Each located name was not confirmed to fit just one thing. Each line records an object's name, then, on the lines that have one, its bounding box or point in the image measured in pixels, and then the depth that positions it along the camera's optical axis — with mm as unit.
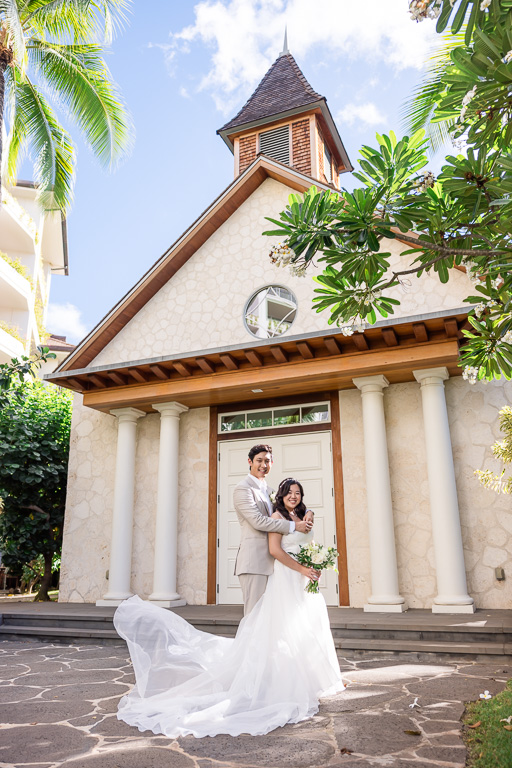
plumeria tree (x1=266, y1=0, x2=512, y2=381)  2619
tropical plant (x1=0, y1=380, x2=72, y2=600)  11281
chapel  8336
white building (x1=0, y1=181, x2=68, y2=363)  19922
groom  4641
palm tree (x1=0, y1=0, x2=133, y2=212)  10680
